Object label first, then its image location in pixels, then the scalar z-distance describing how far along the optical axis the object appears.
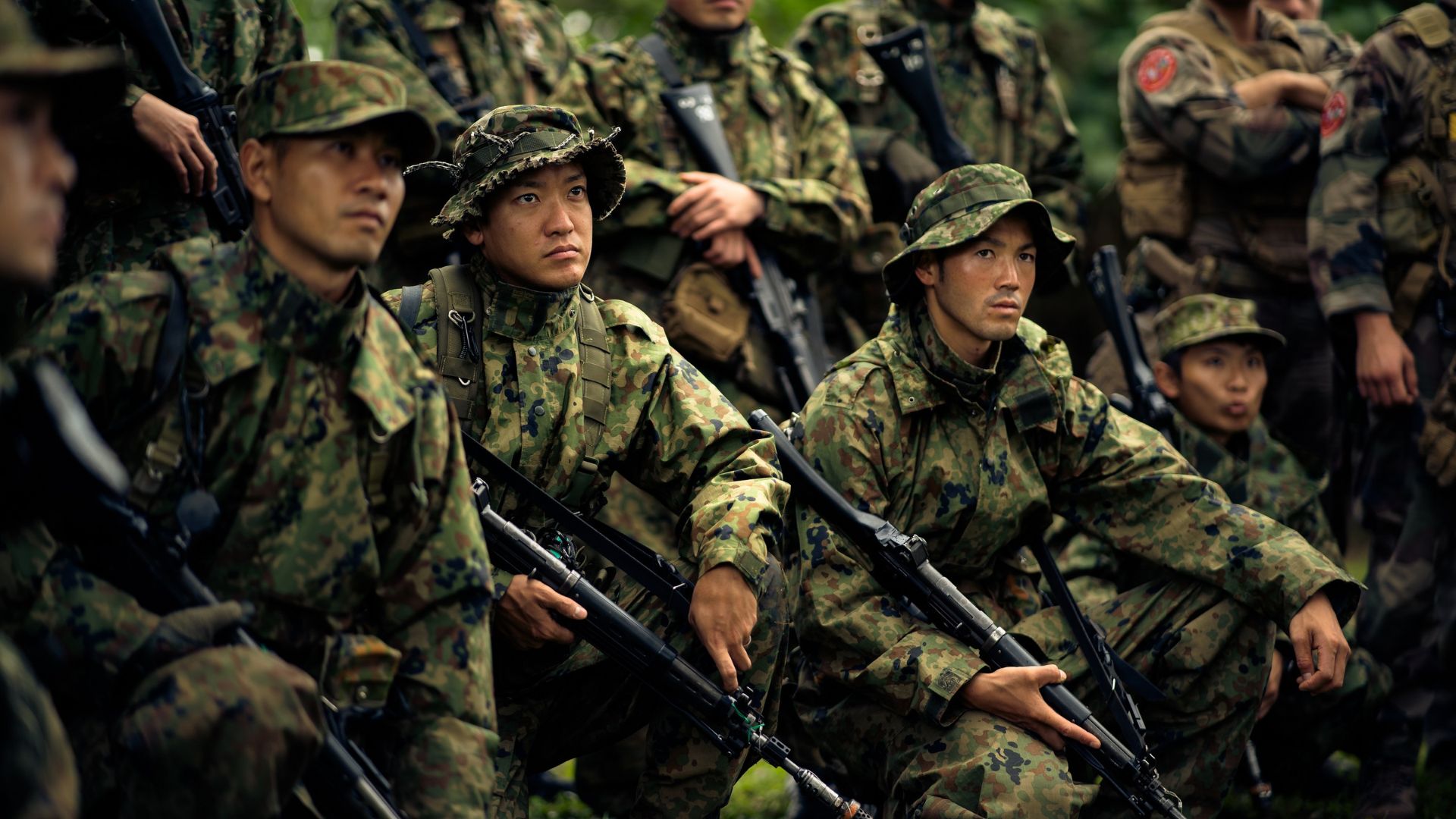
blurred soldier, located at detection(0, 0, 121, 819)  5.33
